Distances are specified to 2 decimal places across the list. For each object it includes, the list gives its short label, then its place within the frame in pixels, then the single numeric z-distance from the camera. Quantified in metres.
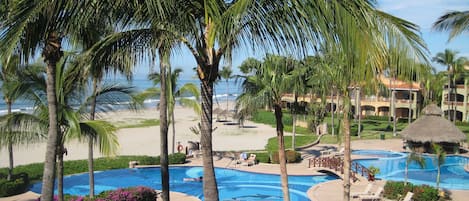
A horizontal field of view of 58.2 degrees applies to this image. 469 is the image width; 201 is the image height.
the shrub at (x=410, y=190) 15.91
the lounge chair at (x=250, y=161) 24.92
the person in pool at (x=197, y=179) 22.22
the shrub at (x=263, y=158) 25.84
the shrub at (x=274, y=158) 25.44
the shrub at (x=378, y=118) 50.59
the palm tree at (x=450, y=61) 44.12
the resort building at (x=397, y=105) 51.53
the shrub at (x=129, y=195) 12.56
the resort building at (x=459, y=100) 47.59
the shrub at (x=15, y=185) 17.50
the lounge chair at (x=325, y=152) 28.01
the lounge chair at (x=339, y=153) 27.66
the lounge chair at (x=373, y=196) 16.22
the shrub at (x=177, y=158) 25.16
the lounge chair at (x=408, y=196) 15.10
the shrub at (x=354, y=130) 38.62
